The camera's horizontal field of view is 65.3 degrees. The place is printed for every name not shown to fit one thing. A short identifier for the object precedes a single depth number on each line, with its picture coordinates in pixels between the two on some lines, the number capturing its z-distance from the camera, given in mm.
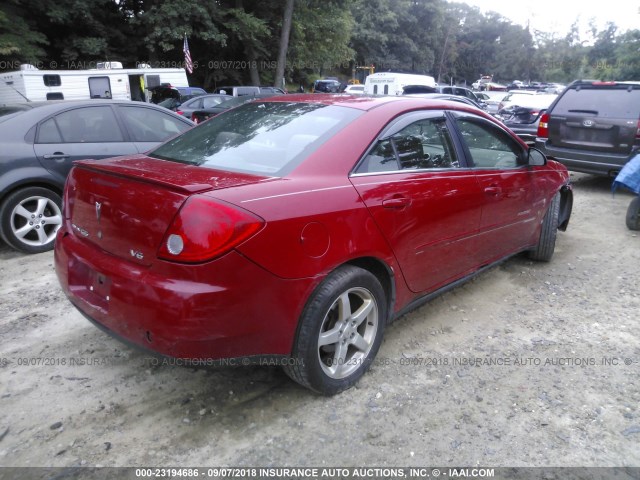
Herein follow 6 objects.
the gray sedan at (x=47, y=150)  4695
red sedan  2139
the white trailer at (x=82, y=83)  16422
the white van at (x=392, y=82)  22641
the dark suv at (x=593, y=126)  7191
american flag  23422
